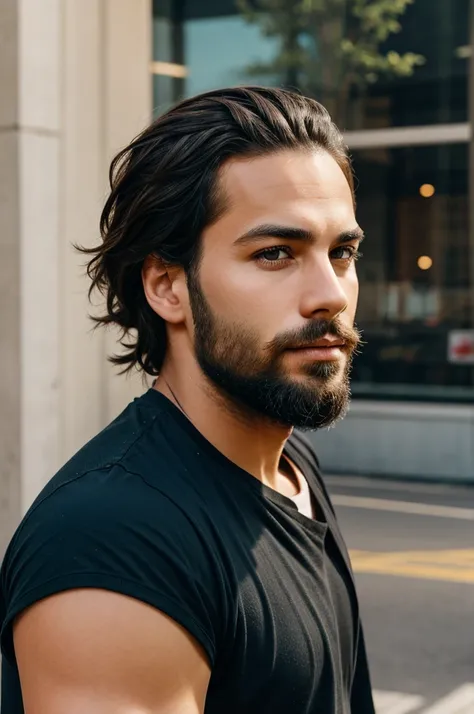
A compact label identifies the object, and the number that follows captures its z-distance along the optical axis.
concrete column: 2.28
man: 1.09
